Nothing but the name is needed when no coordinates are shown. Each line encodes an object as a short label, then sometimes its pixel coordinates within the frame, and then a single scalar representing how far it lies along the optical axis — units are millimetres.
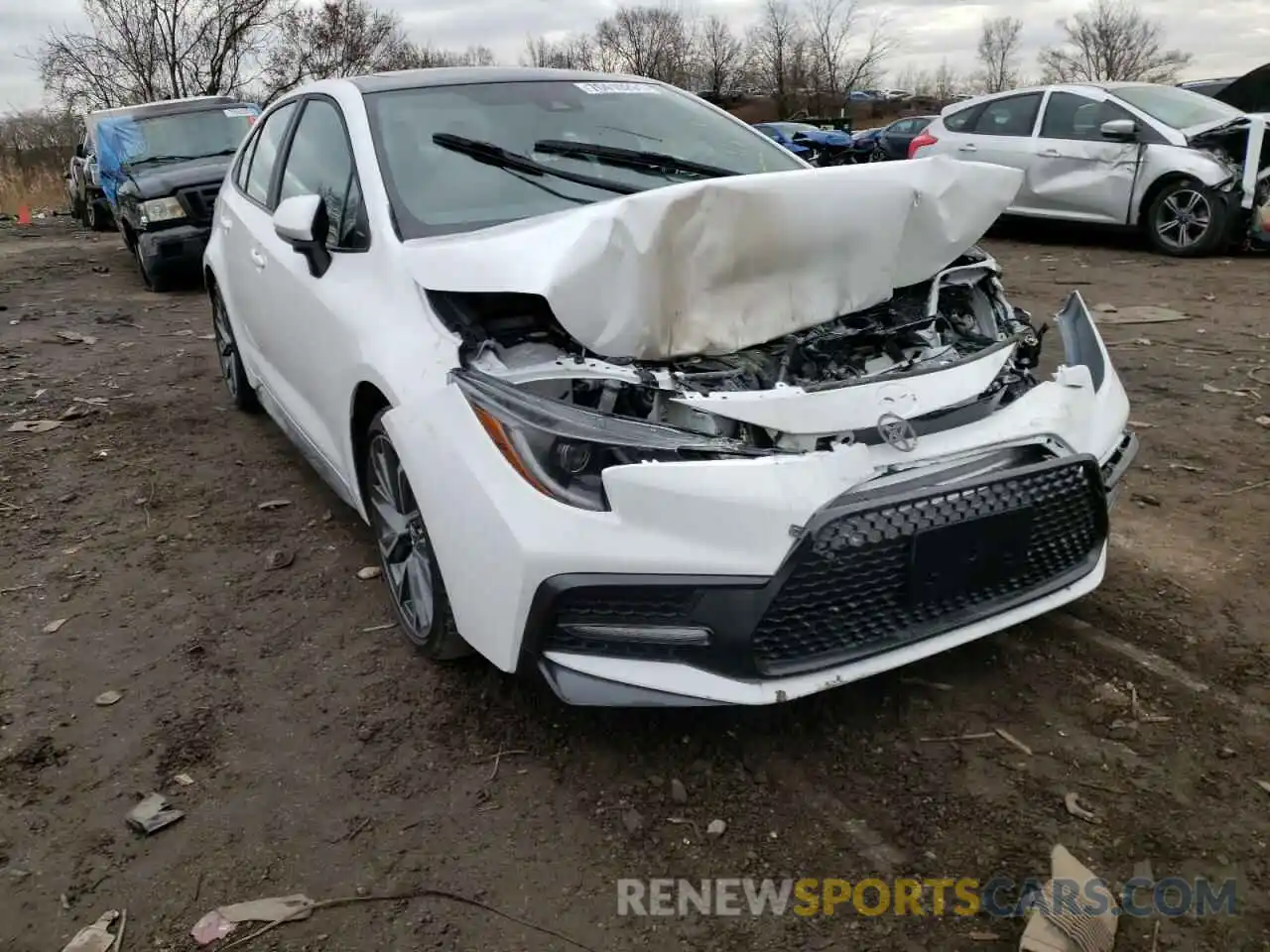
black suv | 9383
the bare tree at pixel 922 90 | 58300
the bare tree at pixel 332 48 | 29641
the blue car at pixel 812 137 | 21047
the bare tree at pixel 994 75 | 71438
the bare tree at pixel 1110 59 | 62156
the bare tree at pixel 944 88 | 62909
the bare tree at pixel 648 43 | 60125
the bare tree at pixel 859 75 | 61281
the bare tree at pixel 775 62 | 59647
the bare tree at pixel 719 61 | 60625
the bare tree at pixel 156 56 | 26656
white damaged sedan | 2148
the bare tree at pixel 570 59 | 54006
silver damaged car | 8352
